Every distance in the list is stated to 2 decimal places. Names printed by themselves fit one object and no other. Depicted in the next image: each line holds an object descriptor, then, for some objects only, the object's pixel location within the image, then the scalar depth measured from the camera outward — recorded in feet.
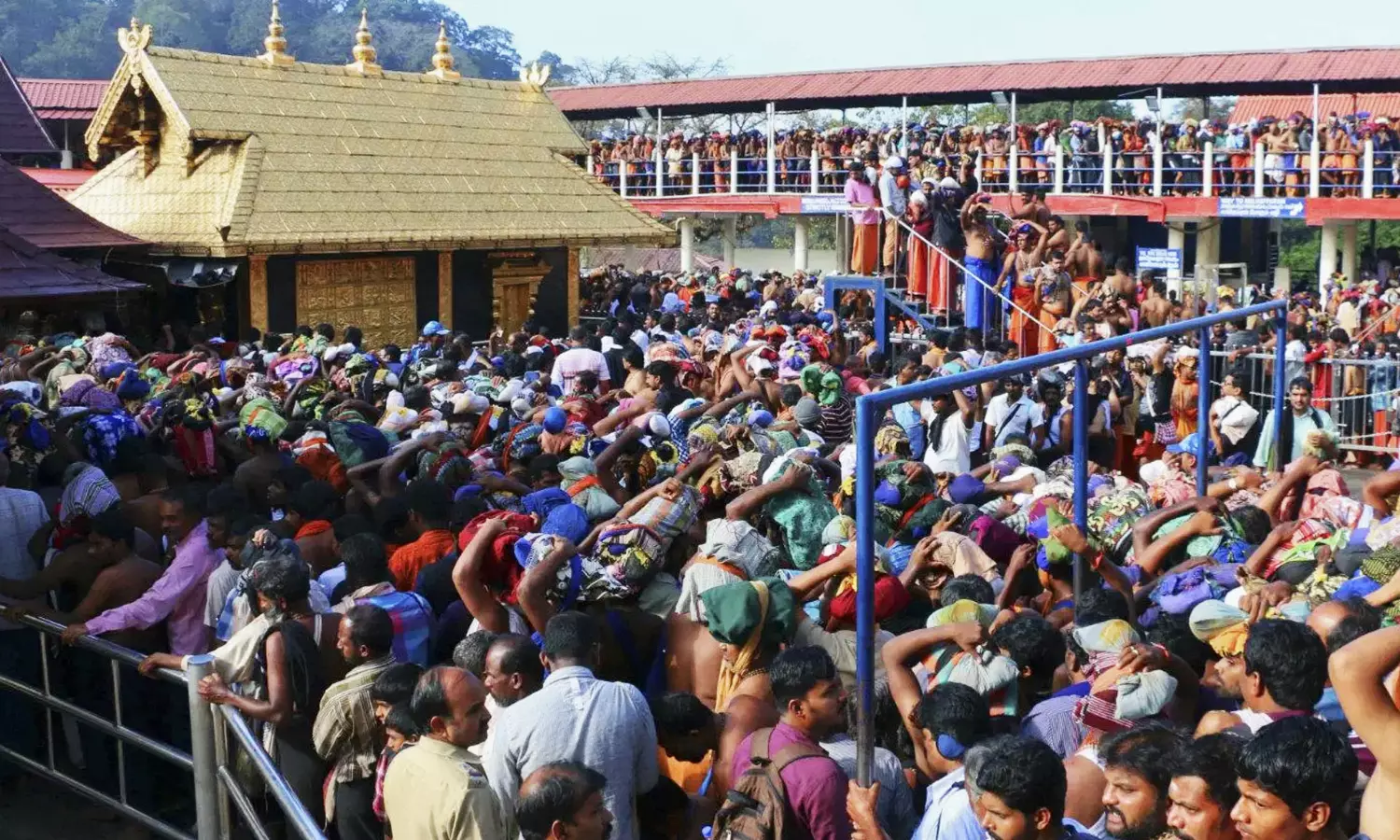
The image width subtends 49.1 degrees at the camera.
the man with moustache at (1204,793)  11.51
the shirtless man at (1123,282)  46.57
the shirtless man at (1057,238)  45.09
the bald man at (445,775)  12.95
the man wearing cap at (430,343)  41.63
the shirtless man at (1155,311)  46.91
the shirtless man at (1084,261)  47.50
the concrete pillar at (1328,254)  79.92
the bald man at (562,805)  12.20
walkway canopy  84.59
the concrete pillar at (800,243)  99.91
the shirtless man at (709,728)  14.75
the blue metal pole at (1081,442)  19.12
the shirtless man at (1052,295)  43.75
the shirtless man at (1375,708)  11.62
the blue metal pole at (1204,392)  22.23
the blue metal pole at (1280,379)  24.99
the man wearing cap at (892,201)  47.19
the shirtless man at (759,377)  33.88
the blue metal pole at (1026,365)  14.81
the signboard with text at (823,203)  81.10
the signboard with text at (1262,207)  76.69
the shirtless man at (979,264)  45.11
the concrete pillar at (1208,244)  87.45
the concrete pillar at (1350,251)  81.25
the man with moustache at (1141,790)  12.03
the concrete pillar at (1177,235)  85.35
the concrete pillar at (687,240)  103.60
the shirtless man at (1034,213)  45.91
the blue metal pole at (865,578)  13.82
